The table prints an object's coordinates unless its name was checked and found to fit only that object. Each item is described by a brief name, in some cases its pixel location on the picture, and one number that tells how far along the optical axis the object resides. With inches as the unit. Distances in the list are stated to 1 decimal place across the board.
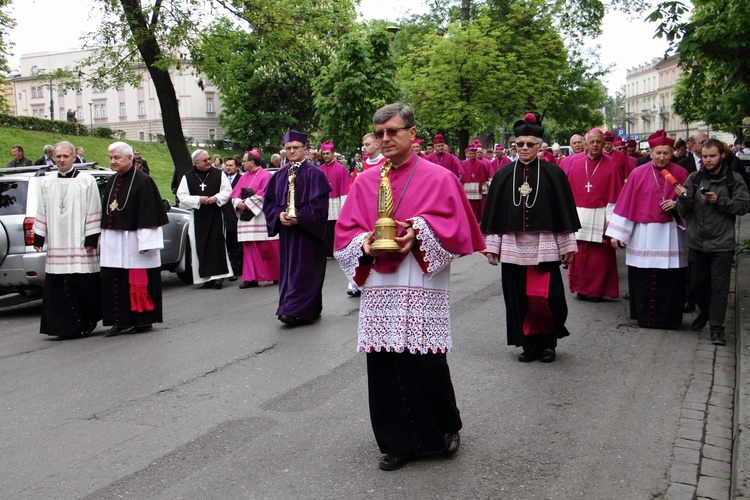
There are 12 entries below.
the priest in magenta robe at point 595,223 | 417.1
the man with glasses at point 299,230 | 370.3
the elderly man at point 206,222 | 516.4
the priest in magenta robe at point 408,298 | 192.7
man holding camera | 323.9
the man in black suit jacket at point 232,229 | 553.3
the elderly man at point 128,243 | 362.3
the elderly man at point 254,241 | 512.1
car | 416.2
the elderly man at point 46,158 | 667.6
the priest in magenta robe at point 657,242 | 355.6
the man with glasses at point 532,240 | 290.4
